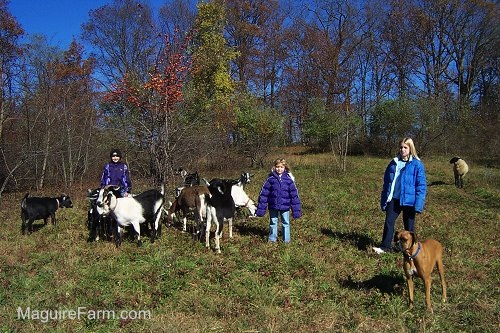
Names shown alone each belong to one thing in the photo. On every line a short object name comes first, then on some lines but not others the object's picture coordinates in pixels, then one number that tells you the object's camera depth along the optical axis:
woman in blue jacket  6.88
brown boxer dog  4.93
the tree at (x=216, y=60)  23.25
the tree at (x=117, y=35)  30.07
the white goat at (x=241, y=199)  10.28
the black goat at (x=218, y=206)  7.62
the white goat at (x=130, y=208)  7.71
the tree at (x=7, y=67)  15.92
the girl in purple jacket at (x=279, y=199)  7.93
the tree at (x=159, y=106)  10.52
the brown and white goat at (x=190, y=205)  8.34
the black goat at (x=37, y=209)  9.24
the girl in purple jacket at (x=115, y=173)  8.51
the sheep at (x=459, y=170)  15.93
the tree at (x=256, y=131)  23.52
